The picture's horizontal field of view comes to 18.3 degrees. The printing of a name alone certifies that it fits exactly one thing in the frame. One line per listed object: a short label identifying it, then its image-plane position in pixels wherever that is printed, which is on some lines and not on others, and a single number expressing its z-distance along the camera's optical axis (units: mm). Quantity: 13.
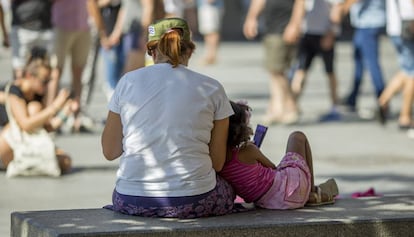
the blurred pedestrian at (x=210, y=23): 23312
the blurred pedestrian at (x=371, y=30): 15242
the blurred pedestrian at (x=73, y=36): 13766
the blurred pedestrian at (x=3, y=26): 12914
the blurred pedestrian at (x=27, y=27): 13078
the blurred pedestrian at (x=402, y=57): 14052
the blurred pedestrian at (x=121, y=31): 13617
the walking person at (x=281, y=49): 14781
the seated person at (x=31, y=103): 10680
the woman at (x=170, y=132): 6781
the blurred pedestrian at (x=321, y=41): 15203
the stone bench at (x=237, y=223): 6508
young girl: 7172
